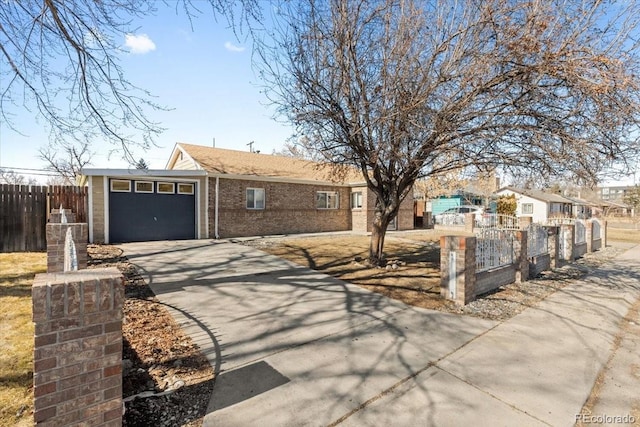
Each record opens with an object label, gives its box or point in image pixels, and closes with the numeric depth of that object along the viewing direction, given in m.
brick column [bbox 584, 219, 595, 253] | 12.66
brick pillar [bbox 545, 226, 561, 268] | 8.98
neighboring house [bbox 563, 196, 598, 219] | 45.64
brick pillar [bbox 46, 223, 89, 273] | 4.29
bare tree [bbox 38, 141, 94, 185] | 25.69
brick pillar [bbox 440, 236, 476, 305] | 5.31
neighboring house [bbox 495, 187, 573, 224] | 37.81
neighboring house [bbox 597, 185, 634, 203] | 79.11
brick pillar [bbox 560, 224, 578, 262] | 10.34
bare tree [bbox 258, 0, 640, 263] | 4.77
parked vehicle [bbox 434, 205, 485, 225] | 24.06
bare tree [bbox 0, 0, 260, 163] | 4.51
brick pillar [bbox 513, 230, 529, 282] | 7.05
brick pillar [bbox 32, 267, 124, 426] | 1.59
